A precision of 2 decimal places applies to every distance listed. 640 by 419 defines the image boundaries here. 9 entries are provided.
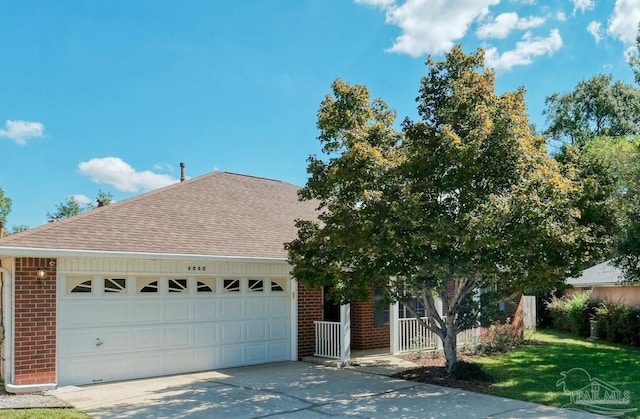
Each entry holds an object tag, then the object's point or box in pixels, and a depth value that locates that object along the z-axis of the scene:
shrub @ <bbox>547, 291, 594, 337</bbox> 20.11
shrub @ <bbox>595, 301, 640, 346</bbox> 17.44
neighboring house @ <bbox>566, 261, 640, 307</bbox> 19.20
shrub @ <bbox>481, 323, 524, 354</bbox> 14.74
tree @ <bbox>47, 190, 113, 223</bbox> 61.22
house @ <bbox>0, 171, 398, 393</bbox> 10.08
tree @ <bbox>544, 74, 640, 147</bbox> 35.12
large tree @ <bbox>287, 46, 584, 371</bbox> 8.80
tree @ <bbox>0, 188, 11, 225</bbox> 53.66
